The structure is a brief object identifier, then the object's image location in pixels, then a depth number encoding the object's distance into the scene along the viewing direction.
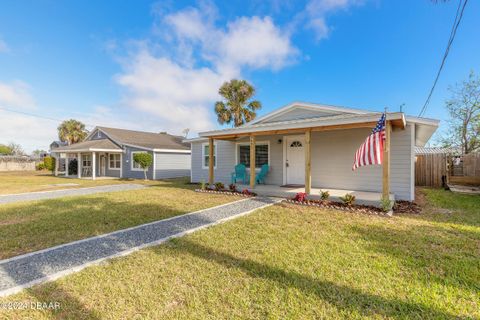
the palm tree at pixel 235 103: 19.44
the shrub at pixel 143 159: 15.04
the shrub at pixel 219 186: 9.75
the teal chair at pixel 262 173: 10.07
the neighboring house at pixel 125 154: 16.97
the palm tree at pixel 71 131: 28.53
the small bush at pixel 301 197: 7.29
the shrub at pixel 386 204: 5.84
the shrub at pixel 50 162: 22.52
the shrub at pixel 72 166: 20.23
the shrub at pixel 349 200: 6.55
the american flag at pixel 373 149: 5.47
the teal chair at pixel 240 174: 10.70
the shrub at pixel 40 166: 27.55
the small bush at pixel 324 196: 7.06
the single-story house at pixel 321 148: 7.31
